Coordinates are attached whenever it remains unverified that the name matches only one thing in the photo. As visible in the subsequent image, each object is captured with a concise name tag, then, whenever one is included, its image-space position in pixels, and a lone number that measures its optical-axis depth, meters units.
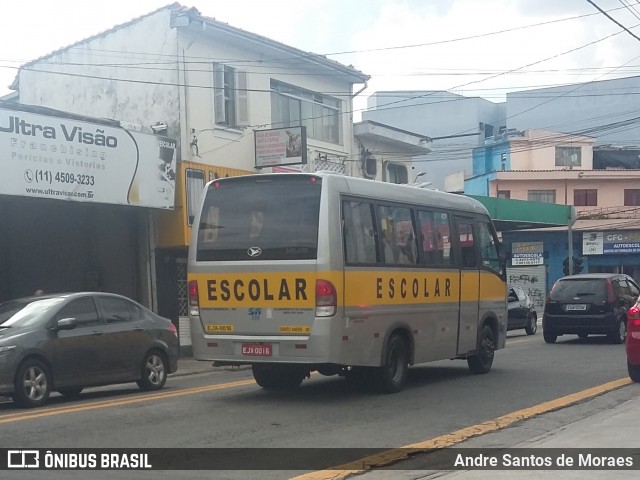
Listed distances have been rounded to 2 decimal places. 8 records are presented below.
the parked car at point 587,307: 22.67
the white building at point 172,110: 22.22
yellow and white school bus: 11.58
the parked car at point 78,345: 11.81
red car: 14.05
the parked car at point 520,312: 27.97
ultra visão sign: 16.94
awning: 37.34
